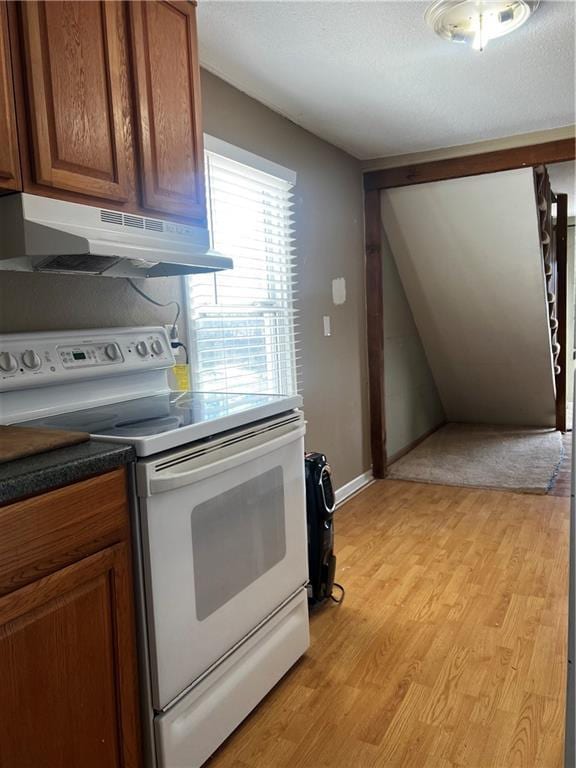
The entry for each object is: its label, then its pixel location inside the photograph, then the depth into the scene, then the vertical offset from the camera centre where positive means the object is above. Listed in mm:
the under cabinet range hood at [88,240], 1366 +255
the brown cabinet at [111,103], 1364 +634
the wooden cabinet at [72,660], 1021 -628
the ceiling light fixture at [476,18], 1945 +1076
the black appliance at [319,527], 2258 -787
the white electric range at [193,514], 1324 -478
